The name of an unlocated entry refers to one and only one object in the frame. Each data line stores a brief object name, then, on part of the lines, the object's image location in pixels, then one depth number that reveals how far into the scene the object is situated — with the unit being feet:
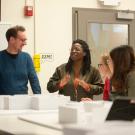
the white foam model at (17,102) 10.10
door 20.25
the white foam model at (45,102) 9.82
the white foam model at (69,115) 6.09
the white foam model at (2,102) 10.25
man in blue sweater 15.32
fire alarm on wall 18.68
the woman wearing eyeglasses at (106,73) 13.49
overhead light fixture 20.51
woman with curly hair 14.06
